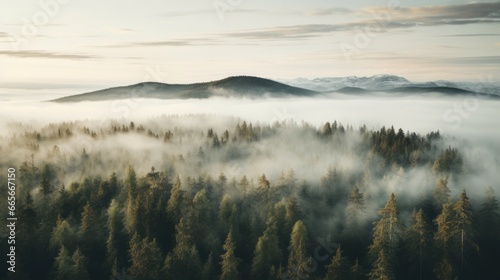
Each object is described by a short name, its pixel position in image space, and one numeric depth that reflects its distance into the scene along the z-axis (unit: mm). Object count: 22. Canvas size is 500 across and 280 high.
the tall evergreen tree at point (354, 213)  112312
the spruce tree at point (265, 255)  97500
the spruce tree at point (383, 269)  84188
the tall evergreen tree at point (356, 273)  88000
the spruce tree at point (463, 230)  96188
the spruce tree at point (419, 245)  98000
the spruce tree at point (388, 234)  93062
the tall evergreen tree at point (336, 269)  84938
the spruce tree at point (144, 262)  87312
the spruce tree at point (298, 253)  89125
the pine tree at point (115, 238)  100044
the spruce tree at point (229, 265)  91312
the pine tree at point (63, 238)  101875
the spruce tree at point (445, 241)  93675
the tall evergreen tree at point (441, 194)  129375
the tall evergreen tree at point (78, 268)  89812
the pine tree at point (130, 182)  129663
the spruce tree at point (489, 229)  109375
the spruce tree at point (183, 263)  93412
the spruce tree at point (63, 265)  90500
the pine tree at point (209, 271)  95312
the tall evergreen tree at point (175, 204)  116200
